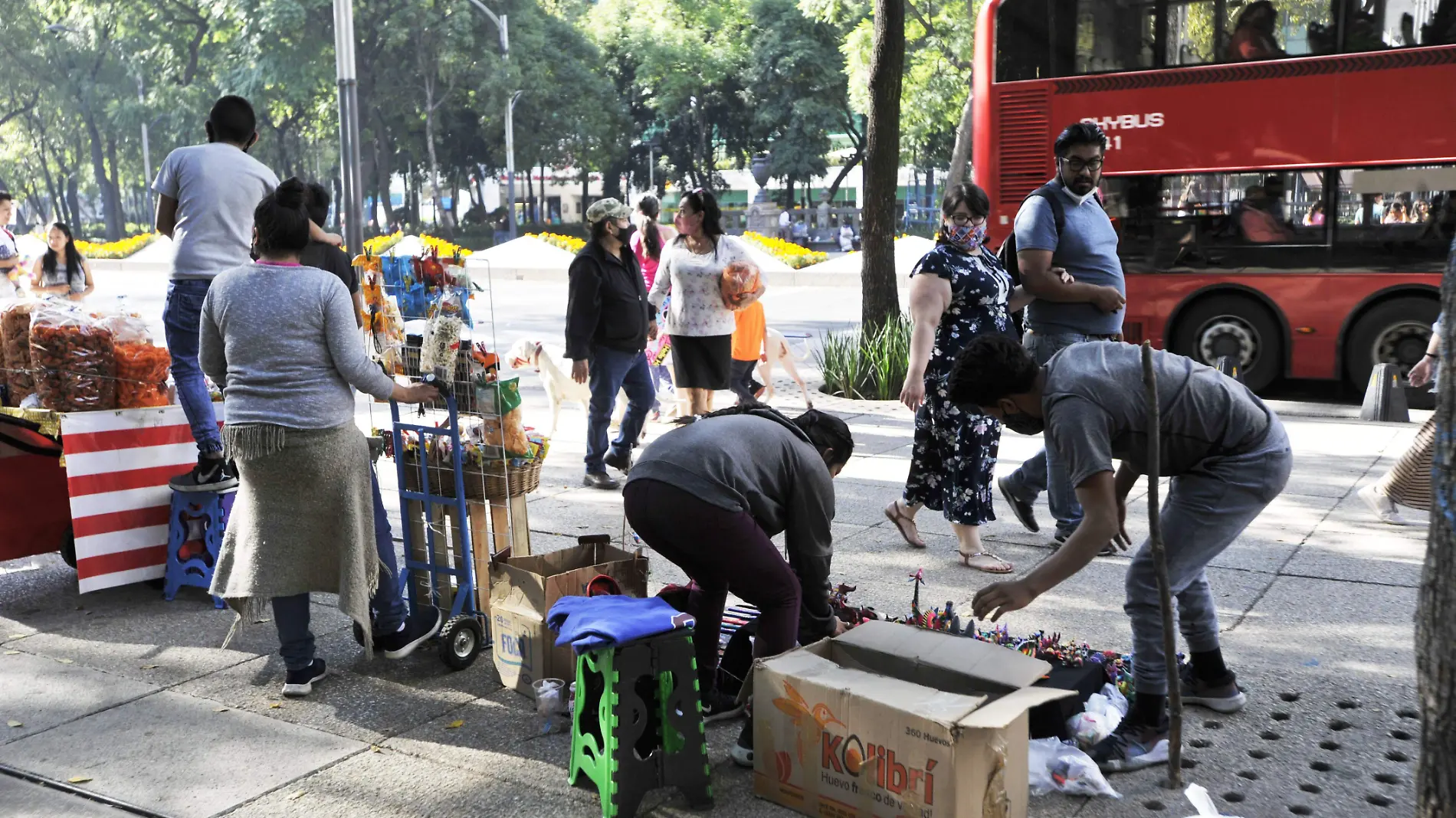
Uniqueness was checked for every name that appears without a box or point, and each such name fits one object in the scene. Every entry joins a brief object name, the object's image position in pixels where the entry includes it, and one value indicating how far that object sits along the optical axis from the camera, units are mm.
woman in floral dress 5531
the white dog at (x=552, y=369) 8938
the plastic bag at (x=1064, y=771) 3461
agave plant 10875
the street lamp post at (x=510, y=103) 42031
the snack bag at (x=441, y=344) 4562
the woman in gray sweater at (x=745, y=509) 3488
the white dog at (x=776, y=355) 10359
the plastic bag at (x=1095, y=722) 3670
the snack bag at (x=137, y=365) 5496
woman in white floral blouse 7367
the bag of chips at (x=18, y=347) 5598
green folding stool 3328
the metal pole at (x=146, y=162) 54341
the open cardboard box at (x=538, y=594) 4199
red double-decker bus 10453
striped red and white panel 5281
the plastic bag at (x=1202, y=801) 3084
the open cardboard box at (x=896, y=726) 3027
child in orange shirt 9422
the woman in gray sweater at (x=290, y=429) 4145
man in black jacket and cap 7129
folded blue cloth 3275
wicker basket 4746
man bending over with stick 3262
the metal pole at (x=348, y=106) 13781
